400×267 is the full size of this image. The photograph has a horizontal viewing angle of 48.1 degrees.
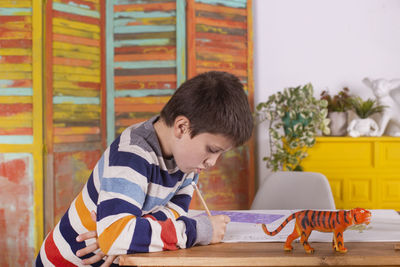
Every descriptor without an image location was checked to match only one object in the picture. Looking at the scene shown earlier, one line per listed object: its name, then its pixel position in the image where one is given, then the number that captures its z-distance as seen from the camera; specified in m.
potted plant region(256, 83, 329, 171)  3.25
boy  0.99
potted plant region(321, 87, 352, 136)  3.43
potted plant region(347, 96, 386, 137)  3.35
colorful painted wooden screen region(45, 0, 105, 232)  3.21
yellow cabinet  3.30
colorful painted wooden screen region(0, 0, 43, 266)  3.13
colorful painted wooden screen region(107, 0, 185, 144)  3.46
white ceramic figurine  3.41
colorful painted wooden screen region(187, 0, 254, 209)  3.52
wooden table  0.94
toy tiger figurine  0.98
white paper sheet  1.15
